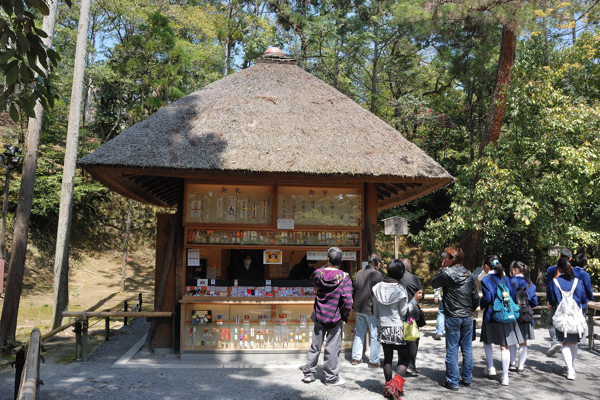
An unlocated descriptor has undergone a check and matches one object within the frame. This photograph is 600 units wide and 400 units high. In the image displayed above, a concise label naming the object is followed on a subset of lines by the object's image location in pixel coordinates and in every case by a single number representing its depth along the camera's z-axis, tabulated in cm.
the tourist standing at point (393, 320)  519
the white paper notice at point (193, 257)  757
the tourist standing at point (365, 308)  677
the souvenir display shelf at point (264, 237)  756
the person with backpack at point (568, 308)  621
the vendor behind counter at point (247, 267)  833
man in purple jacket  576
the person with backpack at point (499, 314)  602
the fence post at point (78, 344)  717
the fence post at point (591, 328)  845
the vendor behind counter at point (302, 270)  841
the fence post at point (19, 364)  446
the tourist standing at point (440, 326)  890
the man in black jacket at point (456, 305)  568
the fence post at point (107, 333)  905
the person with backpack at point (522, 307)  650
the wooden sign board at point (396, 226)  845
